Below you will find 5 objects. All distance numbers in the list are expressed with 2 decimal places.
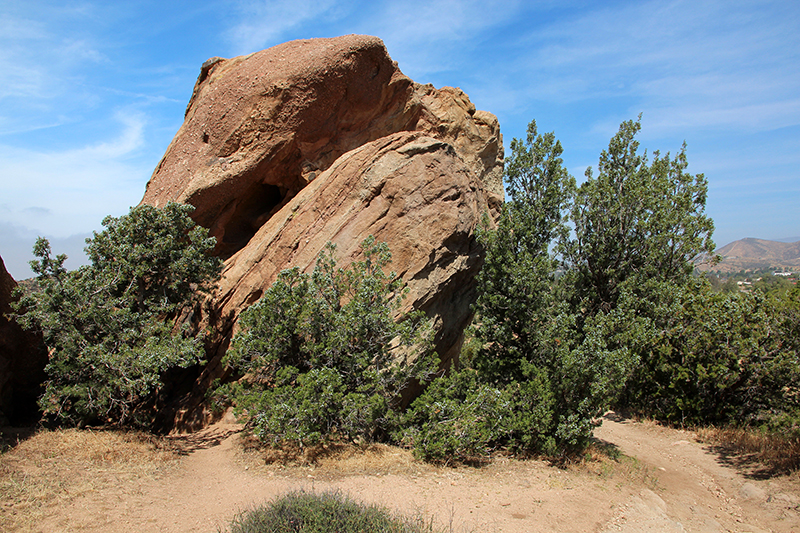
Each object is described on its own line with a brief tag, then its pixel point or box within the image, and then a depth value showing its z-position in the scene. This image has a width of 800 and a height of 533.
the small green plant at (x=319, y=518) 4.92
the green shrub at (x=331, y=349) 8.08
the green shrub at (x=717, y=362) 10.27
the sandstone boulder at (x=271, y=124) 12.23
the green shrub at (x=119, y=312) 8.34
